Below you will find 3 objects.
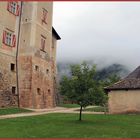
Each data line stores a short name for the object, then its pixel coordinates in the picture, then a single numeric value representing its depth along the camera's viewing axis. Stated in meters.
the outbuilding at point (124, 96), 15.38
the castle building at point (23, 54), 17.66
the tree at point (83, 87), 10.77
